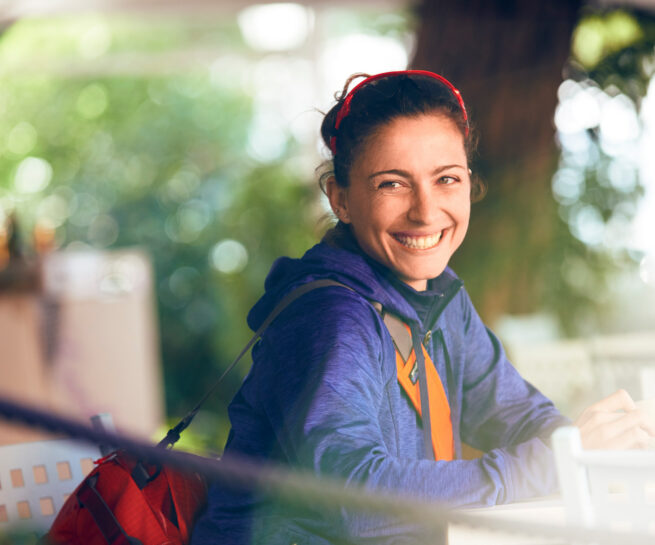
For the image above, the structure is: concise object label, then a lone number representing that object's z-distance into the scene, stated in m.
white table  1.75
